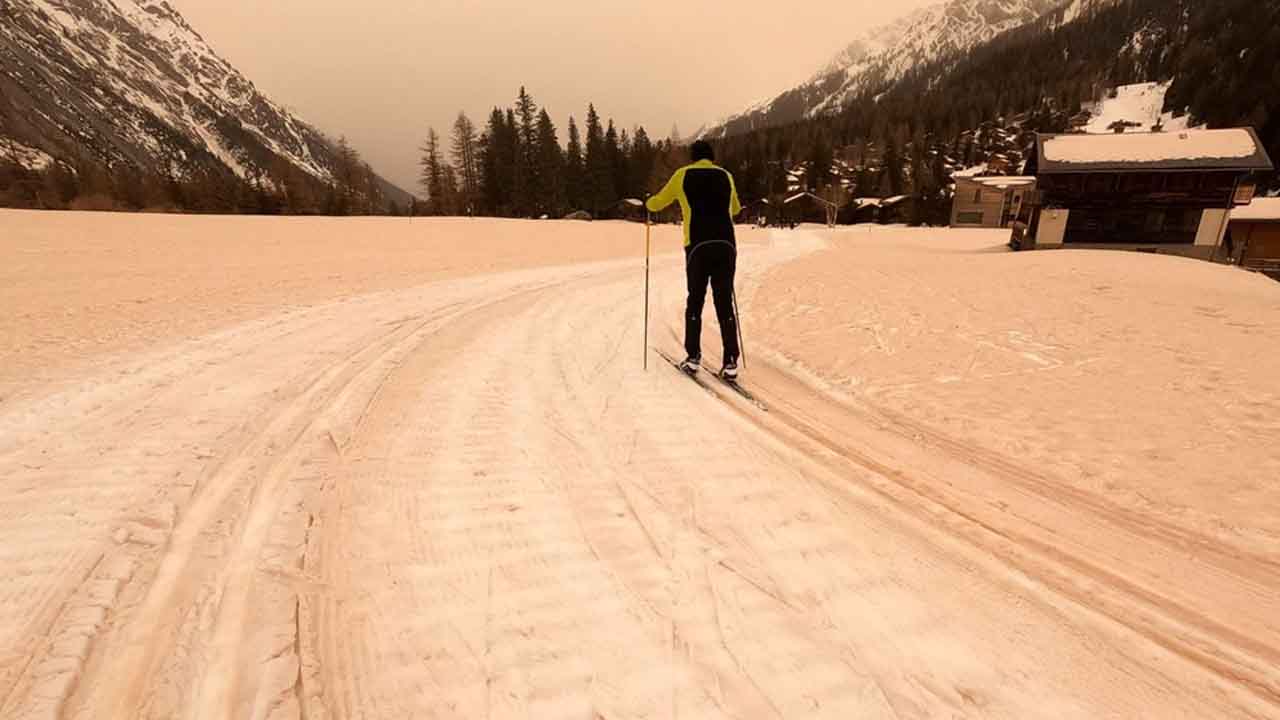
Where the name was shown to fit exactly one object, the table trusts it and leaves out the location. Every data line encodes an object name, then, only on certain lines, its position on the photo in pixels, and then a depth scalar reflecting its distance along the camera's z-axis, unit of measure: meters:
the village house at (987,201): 59.72
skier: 4.83
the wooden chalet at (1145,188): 24.78
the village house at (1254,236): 28.53
